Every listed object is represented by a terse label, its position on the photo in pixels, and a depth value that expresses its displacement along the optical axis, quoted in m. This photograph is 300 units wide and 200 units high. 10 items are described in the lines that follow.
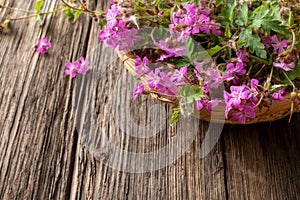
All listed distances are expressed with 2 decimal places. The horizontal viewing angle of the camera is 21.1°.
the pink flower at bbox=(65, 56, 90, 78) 0.67
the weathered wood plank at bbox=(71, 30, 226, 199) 0.62
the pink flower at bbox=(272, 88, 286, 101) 0.57
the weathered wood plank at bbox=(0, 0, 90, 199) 0.62
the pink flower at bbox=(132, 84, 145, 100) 0.60
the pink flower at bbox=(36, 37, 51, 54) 0.69
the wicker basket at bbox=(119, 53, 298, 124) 0.59
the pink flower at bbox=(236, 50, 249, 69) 0.59
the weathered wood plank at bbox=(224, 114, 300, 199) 0.62
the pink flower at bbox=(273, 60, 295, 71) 0.58
